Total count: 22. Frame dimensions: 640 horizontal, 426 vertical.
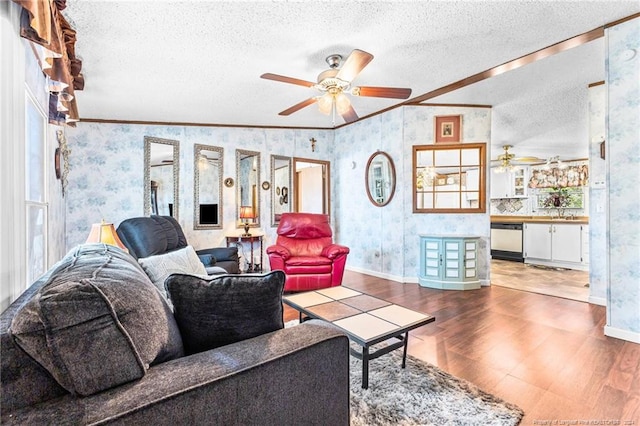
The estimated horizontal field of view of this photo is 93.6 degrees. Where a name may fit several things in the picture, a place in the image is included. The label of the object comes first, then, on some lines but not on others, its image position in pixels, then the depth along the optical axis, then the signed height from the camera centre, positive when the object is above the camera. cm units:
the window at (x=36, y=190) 200 +15
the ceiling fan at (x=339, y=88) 243 +112
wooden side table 480 -47
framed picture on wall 424 +118
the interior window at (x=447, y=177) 425 +51
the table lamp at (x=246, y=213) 476 -3
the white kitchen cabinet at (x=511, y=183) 729 +71
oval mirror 455 +52
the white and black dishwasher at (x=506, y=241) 595 -60
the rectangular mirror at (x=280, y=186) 530 +46
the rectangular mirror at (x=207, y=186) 475 +40
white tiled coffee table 171 -68
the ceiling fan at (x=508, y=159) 628 +119
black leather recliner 267 -25
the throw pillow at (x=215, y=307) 103 -33
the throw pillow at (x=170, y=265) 172 -35
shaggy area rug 151 -104
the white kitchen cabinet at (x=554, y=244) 526 -59
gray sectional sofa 68 -44
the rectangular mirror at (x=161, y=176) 449 +54
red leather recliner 369 -62
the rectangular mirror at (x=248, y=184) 506 +47
